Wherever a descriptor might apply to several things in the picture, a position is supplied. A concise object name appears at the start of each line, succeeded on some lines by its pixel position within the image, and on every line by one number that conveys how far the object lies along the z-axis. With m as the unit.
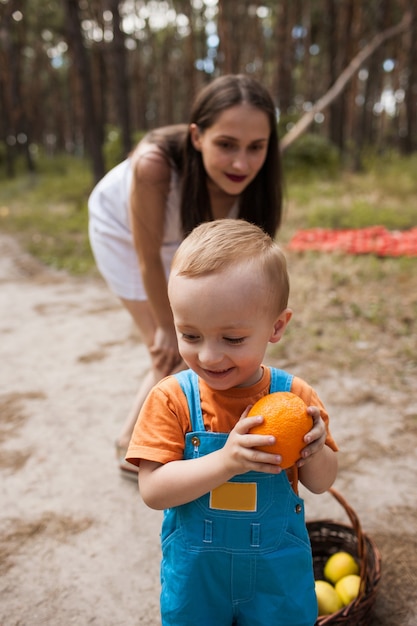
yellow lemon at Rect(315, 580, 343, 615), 1.94
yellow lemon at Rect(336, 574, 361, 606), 1.95
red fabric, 6.04
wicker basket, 1.74
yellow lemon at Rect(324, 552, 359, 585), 2.06
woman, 2.24
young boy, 1.28
